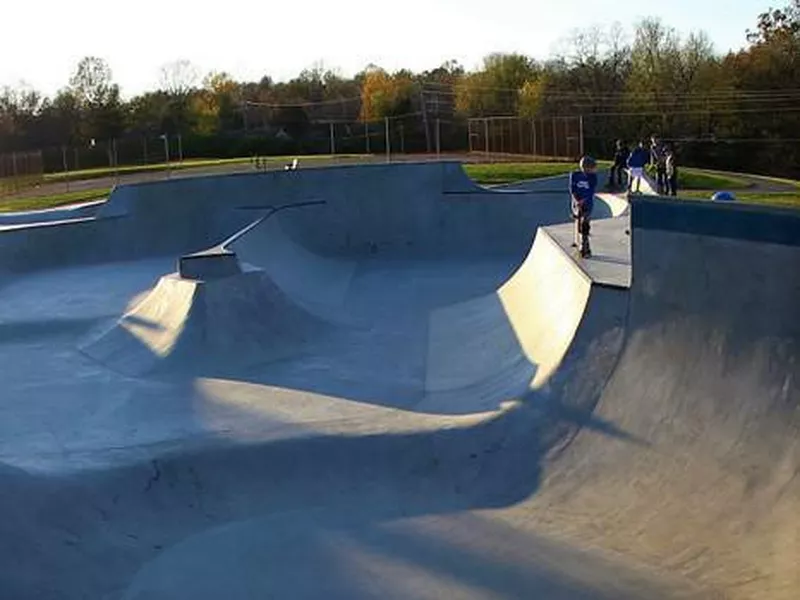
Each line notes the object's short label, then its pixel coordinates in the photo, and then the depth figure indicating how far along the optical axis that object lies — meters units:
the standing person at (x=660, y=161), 15.90
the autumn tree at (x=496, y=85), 60.03
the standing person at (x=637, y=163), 15.57
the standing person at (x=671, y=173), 15.53
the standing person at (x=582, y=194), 11.09
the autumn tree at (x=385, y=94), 60.06
